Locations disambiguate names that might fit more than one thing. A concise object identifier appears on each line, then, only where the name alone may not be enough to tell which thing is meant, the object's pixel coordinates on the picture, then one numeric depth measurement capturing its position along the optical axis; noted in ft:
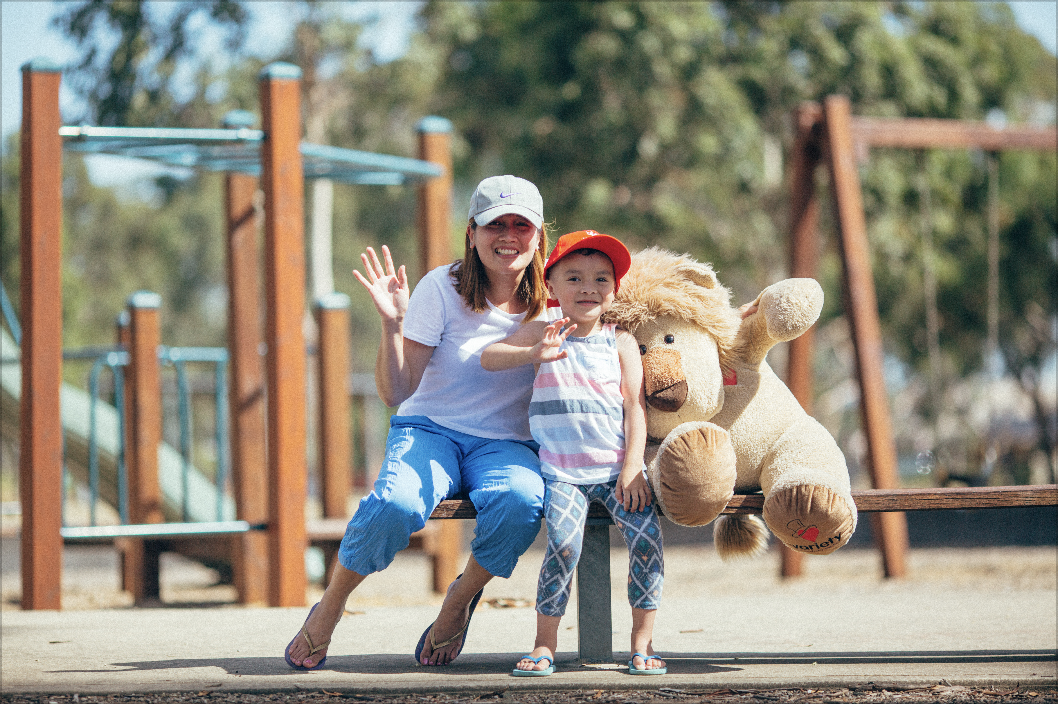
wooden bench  19.95
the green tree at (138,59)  102.06
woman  19.90
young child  19.03
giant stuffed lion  18.94
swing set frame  43.57
